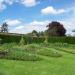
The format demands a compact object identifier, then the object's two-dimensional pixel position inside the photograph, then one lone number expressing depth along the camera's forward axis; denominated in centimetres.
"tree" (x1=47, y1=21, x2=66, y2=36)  2063
